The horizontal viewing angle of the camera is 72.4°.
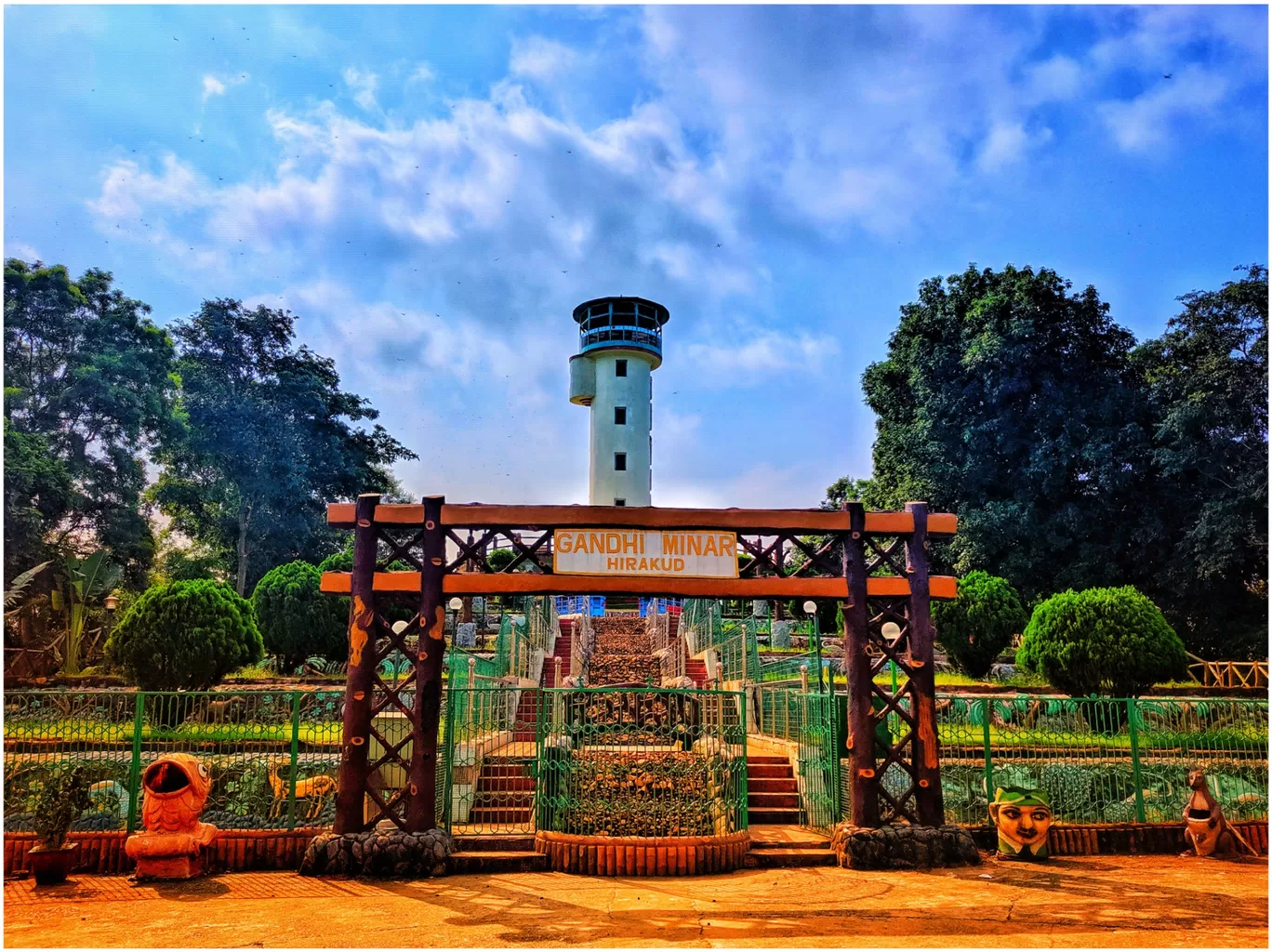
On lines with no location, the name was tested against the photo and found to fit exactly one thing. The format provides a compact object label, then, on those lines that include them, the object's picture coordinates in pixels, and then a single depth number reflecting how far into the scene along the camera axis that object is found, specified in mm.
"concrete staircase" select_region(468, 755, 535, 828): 10398
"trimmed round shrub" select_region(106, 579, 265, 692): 18312
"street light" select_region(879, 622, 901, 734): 11499
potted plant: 8547
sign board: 9727
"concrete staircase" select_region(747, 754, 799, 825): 11711
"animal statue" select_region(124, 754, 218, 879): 8664
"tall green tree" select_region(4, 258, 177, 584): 32281
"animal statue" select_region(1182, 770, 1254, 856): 10039
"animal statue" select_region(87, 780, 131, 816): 10145
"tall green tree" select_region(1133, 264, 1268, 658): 27250
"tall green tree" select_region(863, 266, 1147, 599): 29594
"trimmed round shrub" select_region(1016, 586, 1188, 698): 19094
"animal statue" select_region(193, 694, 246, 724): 10369
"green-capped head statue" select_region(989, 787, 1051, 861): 9773
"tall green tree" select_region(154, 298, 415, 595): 38250
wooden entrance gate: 9438
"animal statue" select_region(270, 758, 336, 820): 10445
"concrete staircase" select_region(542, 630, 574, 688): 20578
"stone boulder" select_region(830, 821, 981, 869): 9289
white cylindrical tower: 36719
